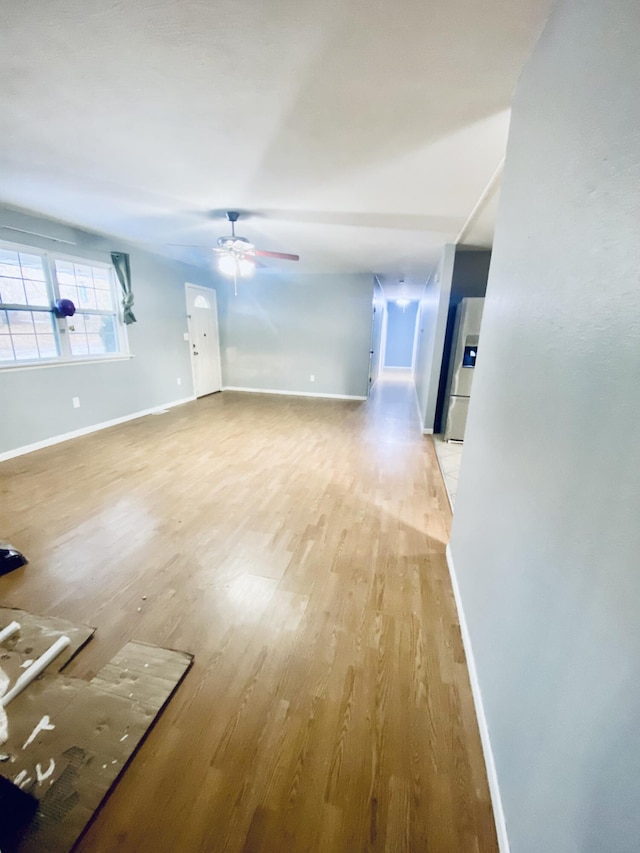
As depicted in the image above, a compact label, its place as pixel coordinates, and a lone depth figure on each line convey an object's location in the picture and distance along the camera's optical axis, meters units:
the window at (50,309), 3.53
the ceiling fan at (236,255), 3.38
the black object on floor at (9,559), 2.01
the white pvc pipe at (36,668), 1.34
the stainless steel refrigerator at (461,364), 4.04
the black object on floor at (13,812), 0.97
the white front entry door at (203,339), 6.45
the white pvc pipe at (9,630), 1.58
